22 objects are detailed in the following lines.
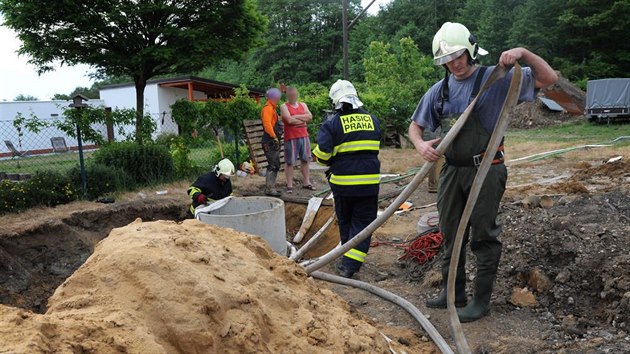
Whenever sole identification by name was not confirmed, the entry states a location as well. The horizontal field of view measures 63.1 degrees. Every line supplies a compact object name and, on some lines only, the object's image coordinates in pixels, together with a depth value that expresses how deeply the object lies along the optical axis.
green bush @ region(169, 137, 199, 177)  10.88
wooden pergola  25.59
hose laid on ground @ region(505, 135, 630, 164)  12.96
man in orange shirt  9.75
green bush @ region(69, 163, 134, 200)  9.34
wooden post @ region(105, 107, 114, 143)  10.16
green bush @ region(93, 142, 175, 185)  10.12
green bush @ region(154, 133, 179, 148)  11.01
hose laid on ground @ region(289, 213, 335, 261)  5.40
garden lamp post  9.18
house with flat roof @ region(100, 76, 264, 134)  26.23
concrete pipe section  5.30
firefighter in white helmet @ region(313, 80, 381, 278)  5.29
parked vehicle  23.28
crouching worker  6.41
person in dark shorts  9.50
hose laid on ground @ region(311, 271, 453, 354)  3.52
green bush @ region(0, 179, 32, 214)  8.13
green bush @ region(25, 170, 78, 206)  8.54
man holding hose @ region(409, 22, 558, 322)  3.72
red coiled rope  5.62
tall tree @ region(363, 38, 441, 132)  18.12
